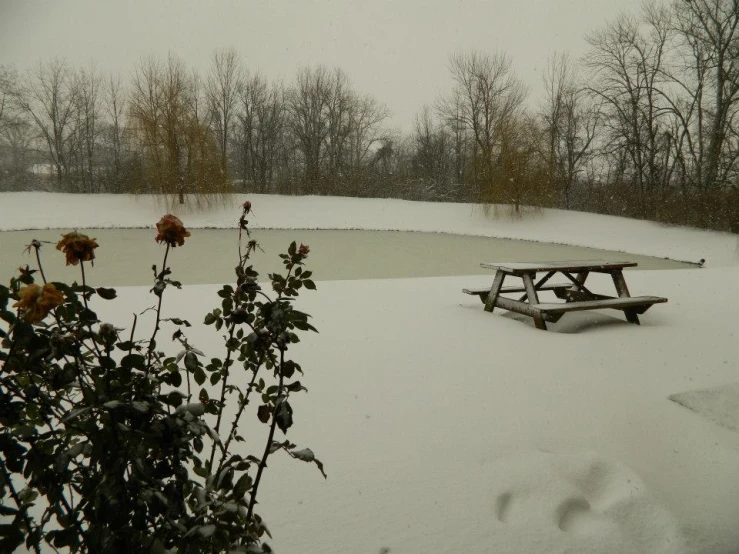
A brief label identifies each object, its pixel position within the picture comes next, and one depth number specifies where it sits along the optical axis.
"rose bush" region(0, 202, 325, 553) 0.67
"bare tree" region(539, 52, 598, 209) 18.12
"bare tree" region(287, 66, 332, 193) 22.86
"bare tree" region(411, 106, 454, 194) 25.08
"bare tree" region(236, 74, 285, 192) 19.59
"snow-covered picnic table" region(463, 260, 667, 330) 3.55
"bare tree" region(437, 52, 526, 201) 18.81
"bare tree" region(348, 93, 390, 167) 24.62
